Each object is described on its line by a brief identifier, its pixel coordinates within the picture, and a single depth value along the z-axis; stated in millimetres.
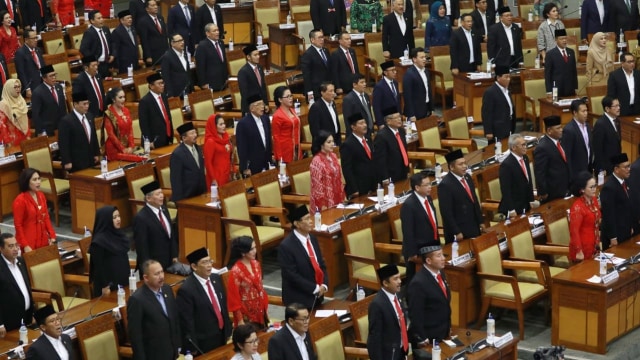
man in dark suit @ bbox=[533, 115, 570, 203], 15680
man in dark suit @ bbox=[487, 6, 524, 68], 20328
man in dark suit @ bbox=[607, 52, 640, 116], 18375
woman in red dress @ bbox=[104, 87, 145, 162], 16516
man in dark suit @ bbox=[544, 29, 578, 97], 19141
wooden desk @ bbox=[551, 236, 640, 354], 13336
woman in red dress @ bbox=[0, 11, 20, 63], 20016
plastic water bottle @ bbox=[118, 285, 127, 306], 12812
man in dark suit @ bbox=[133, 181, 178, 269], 13633
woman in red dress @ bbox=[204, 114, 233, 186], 15734
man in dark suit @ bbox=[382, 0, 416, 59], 20594
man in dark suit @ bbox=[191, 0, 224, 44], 21031
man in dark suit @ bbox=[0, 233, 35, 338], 12820
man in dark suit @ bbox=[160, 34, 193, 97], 19156
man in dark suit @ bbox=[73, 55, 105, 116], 18047
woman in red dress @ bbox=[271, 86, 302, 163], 16516
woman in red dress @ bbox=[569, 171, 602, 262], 13984
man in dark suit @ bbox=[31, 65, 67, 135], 17578
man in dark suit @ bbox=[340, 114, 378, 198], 15664
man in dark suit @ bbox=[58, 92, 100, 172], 16359
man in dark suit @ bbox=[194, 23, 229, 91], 19594
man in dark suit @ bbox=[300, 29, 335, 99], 19344
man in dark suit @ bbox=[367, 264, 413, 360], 11891
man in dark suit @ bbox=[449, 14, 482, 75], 20047
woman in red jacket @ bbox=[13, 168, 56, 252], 14195
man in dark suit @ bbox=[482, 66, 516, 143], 17734
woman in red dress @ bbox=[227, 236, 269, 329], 12328
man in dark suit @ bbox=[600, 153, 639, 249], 14633
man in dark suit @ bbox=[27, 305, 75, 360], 11406
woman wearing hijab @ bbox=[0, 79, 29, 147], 17031
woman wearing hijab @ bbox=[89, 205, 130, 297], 13188
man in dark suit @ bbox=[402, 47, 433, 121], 18578
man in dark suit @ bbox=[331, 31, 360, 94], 19438
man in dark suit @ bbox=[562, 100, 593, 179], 16484
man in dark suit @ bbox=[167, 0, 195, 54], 21031
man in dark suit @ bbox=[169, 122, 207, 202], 15297
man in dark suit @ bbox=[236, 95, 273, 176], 16359
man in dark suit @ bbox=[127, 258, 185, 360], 11945
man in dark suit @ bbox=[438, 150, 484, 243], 14461
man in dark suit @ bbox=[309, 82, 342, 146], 17297
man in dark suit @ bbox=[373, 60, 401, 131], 18172
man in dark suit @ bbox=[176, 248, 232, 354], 12297
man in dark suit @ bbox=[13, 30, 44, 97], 19062
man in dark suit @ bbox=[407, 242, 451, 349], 12422
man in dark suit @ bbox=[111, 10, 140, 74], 20219
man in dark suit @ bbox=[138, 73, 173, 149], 17094
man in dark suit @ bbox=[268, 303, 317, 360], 11453
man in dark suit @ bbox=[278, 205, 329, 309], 12938
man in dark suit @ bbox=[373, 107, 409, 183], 15898
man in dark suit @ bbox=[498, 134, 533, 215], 15211
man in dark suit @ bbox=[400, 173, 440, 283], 14047
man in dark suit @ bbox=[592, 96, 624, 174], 16922
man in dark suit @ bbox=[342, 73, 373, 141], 17500
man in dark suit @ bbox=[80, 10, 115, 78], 20062
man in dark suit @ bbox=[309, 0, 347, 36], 21141
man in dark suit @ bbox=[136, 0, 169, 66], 20688
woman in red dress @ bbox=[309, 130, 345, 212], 14938
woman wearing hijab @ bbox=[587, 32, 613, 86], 19312
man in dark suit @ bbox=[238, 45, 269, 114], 18469
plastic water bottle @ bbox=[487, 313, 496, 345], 12266
